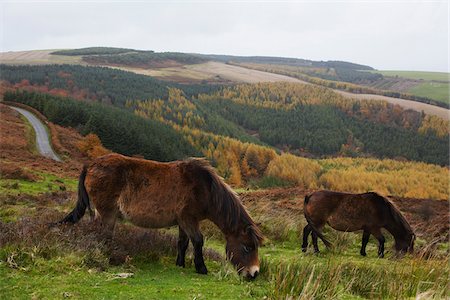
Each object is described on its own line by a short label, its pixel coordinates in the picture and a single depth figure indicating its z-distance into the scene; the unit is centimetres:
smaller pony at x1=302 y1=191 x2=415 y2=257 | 1113
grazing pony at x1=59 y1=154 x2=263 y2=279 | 736
